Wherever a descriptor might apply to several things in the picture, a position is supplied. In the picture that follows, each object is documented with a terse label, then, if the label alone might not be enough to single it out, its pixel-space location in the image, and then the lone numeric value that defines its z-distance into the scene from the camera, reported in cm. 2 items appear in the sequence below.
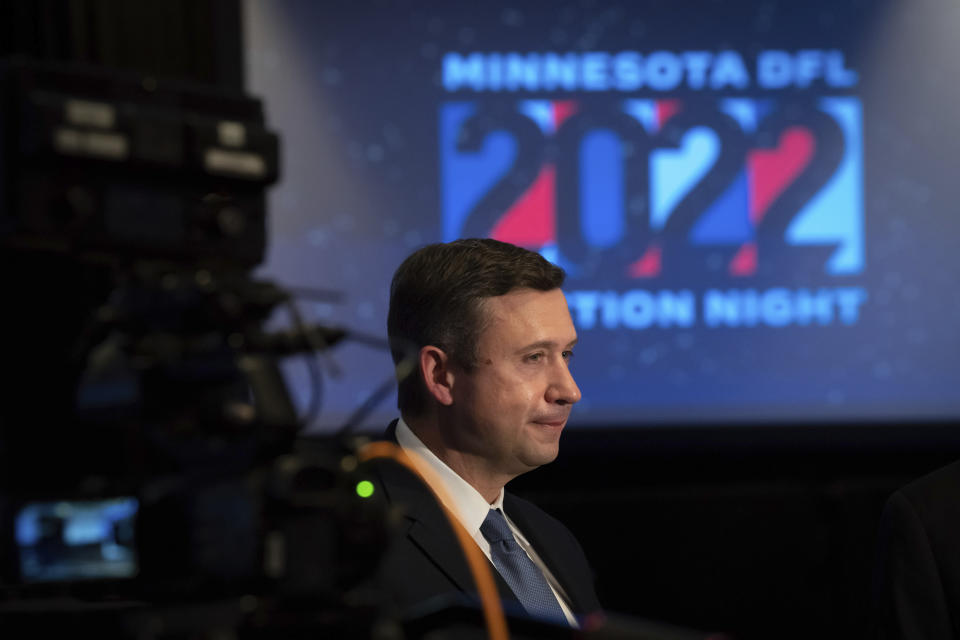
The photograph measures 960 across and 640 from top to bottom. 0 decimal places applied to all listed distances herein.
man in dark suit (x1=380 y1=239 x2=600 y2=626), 316
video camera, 253
